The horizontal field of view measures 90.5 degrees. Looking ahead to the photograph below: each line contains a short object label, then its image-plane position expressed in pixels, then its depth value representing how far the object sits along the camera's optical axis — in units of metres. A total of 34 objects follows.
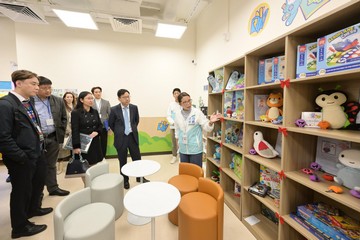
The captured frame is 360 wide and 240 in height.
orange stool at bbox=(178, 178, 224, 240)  1.54
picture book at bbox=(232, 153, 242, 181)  2.27
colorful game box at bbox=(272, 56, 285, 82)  1.68
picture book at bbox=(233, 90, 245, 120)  2.22
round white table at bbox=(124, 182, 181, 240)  1.32
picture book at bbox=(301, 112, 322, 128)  1.40
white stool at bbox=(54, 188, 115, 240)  1.31
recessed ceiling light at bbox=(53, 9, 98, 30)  3.16
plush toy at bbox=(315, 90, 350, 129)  1.30
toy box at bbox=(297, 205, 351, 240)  1.24
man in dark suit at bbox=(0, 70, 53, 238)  1.64
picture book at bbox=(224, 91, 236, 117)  2.42
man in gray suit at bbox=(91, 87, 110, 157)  4.13
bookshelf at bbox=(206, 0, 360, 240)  1.20
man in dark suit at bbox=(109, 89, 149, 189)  2.86
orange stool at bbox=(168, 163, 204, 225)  1.99
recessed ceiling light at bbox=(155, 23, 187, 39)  3.55
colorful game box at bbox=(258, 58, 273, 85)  1.86
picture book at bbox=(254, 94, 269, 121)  2.04
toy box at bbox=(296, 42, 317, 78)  1.33
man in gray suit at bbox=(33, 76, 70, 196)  2.41
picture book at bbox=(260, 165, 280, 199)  1.80
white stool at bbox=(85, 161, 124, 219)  2.07
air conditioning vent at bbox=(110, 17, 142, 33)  3.41
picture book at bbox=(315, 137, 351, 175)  1.39
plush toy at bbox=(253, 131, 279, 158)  1.89
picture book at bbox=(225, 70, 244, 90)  2.31
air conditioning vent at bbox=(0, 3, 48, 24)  2.96
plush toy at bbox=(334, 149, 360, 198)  1.17
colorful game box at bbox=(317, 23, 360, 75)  1.06
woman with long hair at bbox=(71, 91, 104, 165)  2.47
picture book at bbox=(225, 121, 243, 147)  2.48
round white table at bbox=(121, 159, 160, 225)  2.04
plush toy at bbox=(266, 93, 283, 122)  1.83
